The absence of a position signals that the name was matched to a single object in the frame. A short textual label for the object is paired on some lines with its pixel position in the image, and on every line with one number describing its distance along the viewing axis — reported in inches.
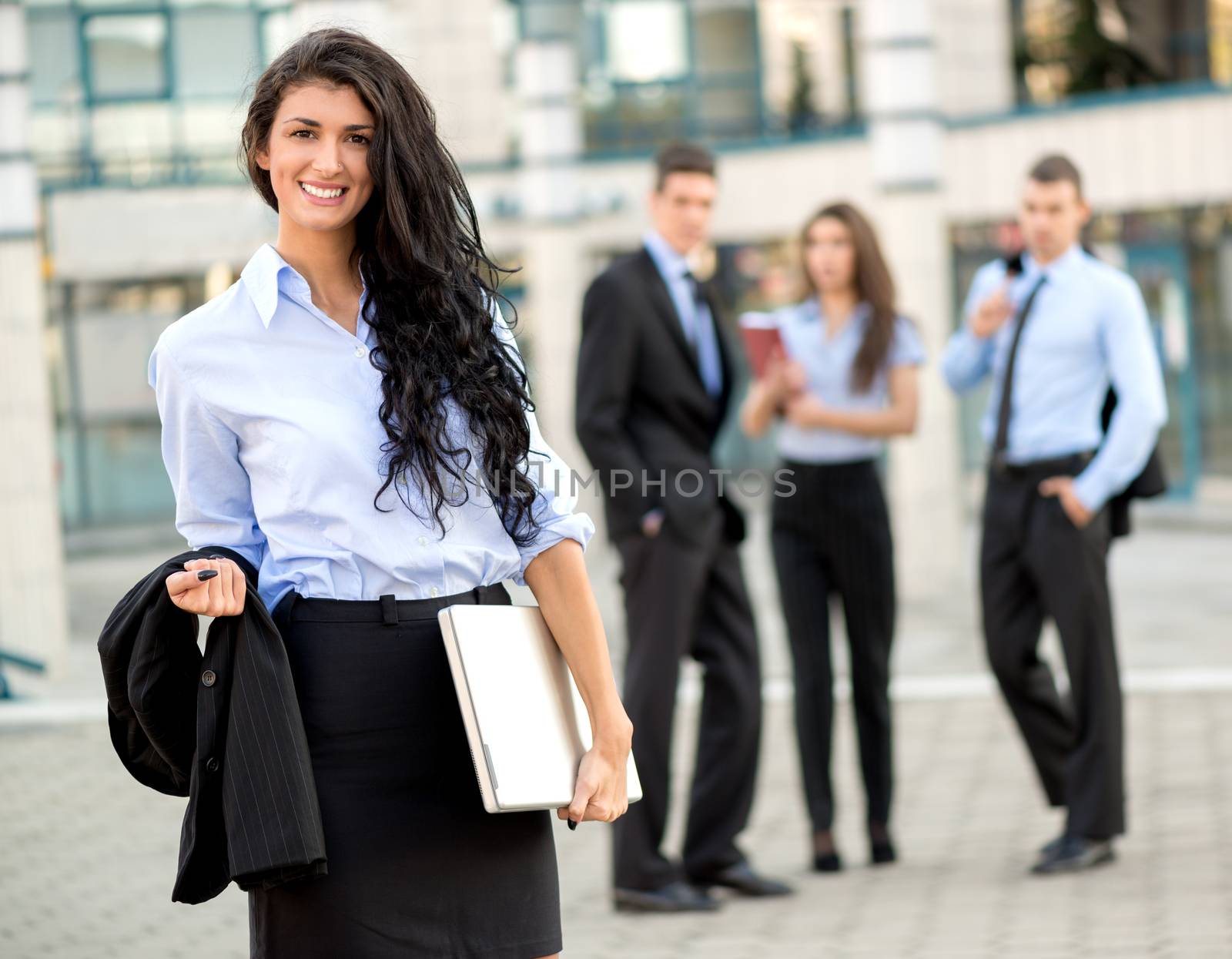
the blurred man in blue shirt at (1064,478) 447.5
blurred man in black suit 430.9
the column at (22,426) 810.8
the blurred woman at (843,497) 470.6
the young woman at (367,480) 197.8
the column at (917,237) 1009.5
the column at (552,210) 1331.2
